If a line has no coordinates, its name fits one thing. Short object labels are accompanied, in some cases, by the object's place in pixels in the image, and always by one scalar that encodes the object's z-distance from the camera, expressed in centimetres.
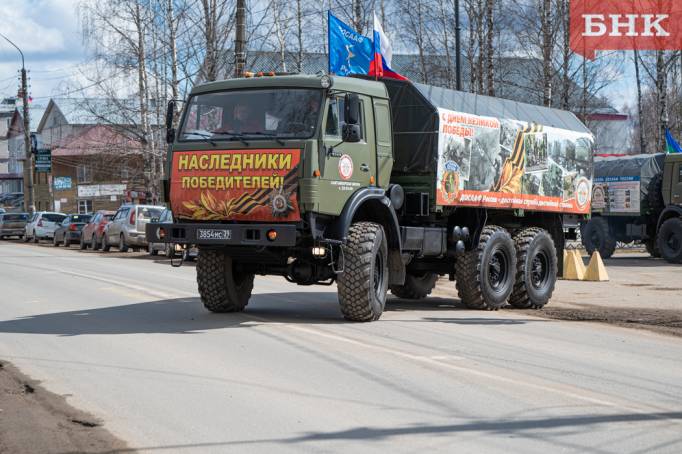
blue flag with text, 2027
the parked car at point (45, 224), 5141
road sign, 6178
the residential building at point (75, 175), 8057
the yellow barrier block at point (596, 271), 2283
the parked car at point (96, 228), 3958
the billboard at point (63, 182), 9225
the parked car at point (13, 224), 5781
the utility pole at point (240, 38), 2309
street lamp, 5880
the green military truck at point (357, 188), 1224
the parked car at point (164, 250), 2851
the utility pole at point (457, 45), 2755
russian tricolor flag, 1839
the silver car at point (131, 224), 3538
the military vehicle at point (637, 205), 2891
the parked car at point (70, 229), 4519
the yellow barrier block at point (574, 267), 2327
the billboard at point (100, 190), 8446
